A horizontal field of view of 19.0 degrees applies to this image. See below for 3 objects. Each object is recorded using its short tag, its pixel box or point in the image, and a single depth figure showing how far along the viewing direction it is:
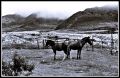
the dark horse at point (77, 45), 14.97
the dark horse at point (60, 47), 14.95
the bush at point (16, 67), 11.74
